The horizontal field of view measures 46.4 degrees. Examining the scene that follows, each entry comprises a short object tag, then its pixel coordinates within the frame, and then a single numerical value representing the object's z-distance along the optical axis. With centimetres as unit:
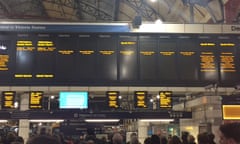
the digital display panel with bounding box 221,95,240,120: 601
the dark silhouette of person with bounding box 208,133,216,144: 364
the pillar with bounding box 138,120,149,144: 866
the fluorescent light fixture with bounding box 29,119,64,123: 680
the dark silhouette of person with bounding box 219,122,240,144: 178
